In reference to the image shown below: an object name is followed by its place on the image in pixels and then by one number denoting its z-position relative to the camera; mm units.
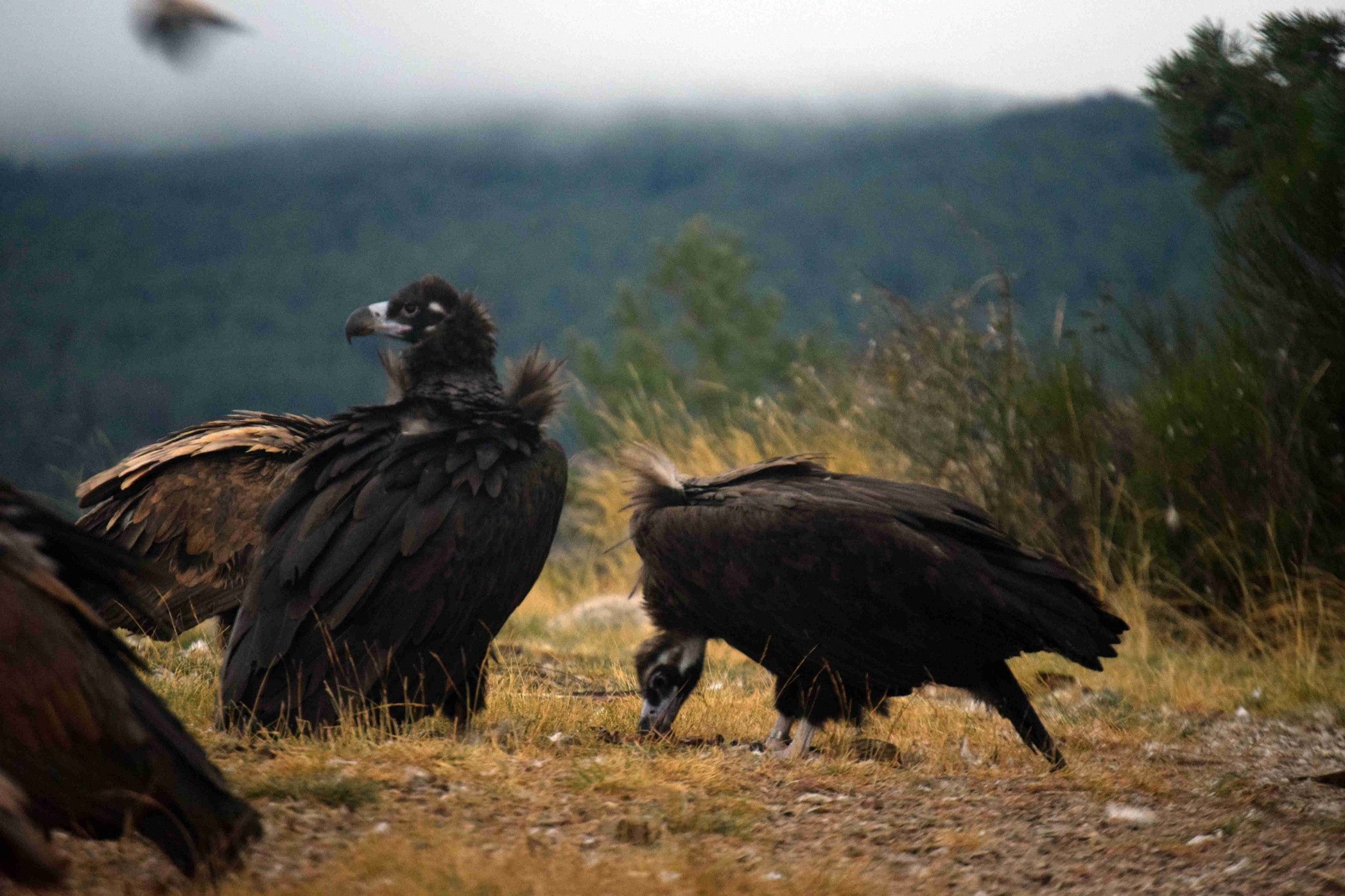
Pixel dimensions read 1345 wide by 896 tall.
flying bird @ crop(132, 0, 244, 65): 18687
